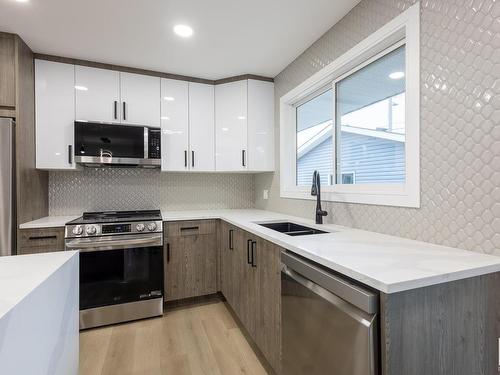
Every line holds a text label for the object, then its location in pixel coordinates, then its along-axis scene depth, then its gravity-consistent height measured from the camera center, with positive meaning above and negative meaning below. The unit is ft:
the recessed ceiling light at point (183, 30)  6.58 +4.04
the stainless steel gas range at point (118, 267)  7.30 -2.34
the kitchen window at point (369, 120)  4.61 +1.52
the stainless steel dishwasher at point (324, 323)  2.91 -1.84
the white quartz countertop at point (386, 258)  2.83 -0.98
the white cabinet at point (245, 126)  9.51 +2.23
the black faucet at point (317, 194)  6.39 -0.20
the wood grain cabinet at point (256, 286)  5.04 -2.36
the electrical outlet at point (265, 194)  10.26 -0.32
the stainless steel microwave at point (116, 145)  7.95 +1.33
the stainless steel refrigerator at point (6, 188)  6.66 -0.02
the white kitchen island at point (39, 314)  2.18 -1.31
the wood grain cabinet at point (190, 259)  8.38 -2.39
